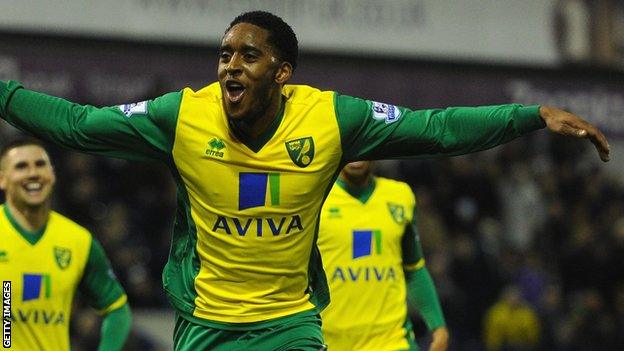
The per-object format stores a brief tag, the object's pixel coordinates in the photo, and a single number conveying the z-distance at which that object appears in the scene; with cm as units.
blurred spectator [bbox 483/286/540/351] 2786
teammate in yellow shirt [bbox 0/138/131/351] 1420
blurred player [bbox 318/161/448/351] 1564
